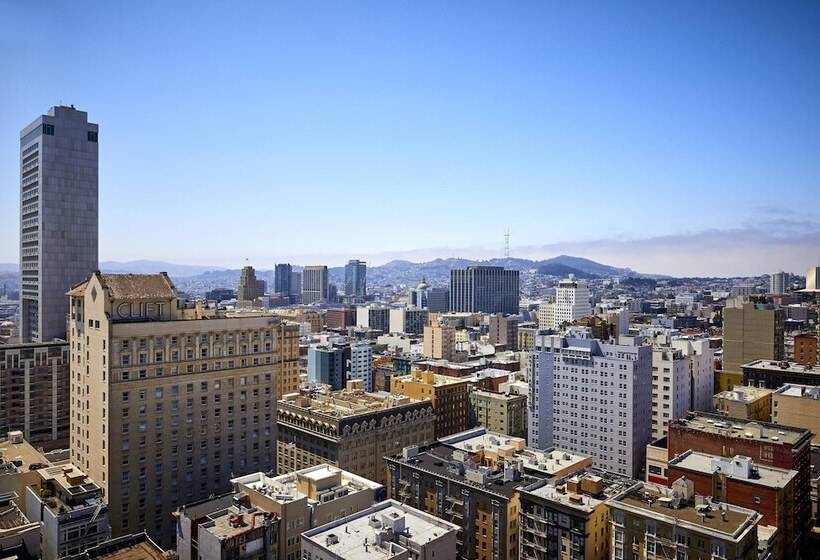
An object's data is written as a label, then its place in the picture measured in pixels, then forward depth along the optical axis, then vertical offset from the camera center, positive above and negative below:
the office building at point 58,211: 133.25 +13.36
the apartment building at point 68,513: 58.69 -24.74
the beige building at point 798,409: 109.00 -25.28
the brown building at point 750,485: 66.75 -24.59
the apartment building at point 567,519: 60.50 -25.71
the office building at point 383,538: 53.75 -25.16
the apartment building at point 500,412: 132.75 -31.64
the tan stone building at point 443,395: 125.75 -26.60
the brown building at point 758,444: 77.50 -23.52
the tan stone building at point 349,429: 97.62 -27.45
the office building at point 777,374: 129.12 -22.48
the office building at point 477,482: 67.31 -25.53
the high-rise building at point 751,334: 159.88 -16.71
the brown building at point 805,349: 162.75 -21.08
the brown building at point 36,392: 111.19 -23.31
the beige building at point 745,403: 112.06 -25.20
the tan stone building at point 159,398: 71.38 -16.39
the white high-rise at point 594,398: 105.00 -23.31
